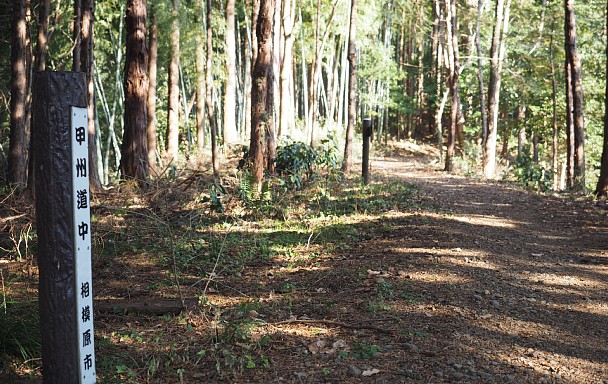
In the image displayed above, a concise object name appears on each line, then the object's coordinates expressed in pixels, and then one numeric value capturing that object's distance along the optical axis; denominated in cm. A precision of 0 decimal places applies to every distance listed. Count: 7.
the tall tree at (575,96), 1302
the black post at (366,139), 1126
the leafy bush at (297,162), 1095
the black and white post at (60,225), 279
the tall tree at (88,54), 1038
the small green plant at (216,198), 852
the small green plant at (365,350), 402
